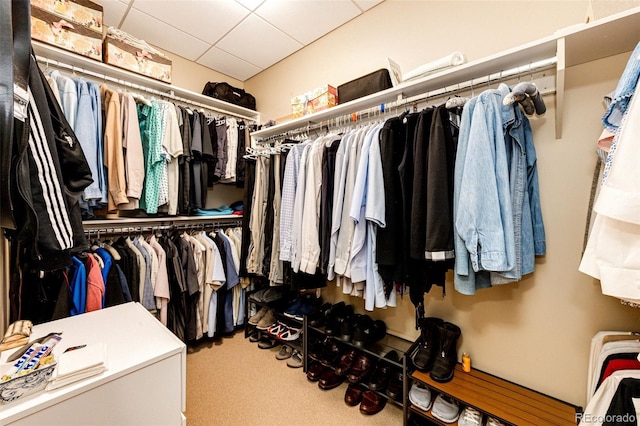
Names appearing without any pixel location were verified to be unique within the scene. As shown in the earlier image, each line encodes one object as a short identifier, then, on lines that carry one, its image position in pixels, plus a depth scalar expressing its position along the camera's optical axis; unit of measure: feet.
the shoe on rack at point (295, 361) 6.56
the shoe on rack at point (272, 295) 7.44
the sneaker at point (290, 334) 6.92
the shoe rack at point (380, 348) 4.90
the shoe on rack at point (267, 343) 7.39
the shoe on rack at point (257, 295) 7.63
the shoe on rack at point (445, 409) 4.18
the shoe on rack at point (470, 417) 4.01
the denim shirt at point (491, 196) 3.32
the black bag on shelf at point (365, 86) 5.33
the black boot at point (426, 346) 4.56
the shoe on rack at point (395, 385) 4.99
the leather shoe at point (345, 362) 5.54
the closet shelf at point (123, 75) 5.41
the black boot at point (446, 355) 4.38
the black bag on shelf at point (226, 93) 8.46
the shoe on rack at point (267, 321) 7.48
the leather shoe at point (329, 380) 5.73
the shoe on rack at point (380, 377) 5.19
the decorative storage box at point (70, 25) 5.16
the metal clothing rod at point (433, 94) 3.82
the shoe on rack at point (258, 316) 7.71
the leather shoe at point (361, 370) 5.32
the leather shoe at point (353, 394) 5.29
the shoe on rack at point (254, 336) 7.83
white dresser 2.27
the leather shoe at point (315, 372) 5.97
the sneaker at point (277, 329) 7.18
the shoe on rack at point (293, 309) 6.86
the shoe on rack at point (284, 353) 6.91
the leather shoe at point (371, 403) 5.05
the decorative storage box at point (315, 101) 6.12
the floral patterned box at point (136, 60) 6.08
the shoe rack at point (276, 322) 6.79
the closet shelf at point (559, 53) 3.14
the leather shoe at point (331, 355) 5.92
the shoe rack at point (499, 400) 3.73
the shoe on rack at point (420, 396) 4.42
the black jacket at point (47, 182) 2.49
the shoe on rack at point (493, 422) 3.90
